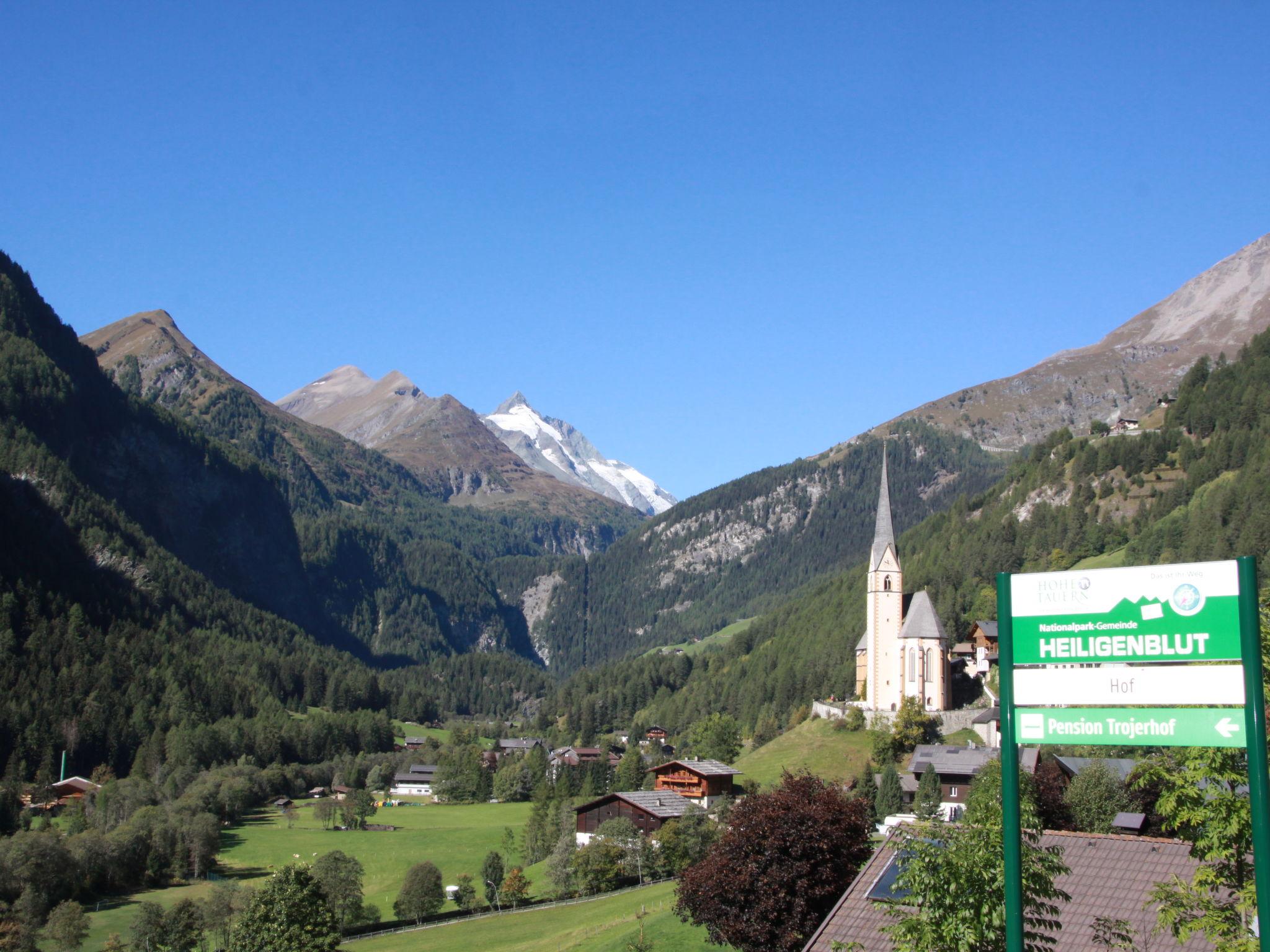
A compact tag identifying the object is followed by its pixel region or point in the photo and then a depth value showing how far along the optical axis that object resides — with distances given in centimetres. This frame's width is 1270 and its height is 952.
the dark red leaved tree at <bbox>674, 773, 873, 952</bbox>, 4312
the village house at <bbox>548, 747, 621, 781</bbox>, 15312
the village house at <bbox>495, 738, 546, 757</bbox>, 18662
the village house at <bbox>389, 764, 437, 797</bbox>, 16512
